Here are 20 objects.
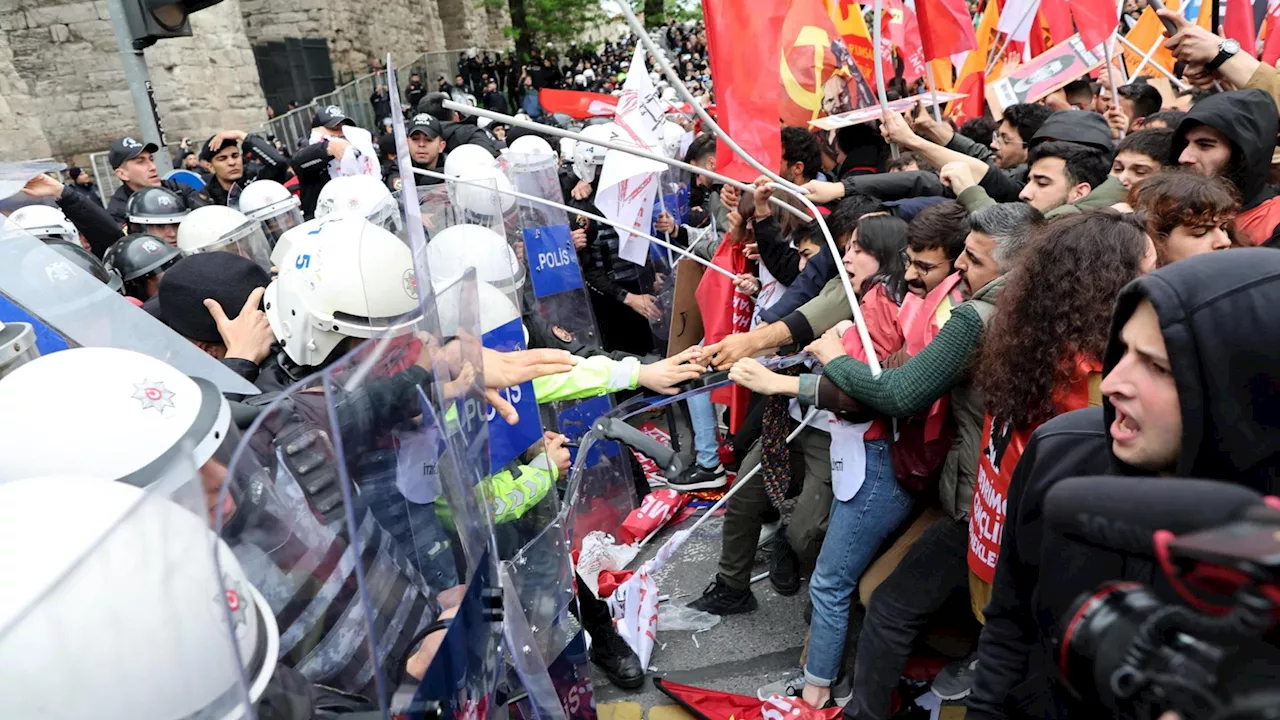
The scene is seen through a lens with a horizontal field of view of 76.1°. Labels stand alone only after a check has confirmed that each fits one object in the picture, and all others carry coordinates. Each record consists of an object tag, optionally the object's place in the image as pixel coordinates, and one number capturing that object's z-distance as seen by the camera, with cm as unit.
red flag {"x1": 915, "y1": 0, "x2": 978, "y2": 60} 474
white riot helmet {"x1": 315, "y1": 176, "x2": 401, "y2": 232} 476
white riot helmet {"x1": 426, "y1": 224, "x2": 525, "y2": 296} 383
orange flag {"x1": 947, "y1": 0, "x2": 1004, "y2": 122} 686
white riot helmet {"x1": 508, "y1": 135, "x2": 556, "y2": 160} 651
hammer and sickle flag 400
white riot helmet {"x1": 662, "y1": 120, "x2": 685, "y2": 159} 750
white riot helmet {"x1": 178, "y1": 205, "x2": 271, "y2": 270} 465
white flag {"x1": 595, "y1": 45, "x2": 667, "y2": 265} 512
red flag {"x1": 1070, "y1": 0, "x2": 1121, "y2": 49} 536
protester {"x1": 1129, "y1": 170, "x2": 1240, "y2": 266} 261
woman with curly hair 201
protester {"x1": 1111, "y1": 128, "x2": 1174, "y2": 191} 357
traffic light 555
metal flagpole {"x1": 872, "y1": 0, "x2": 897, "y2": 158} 352
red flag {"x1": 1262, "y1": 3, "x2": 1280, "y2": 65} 509
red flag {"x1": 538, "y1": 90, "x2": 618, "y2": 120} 814
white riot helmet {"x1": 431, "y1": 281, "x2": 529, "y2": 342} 153
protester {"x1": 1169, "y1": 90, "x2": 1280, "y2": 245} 317
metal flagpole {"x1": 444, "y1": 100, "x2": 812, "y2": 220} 261
